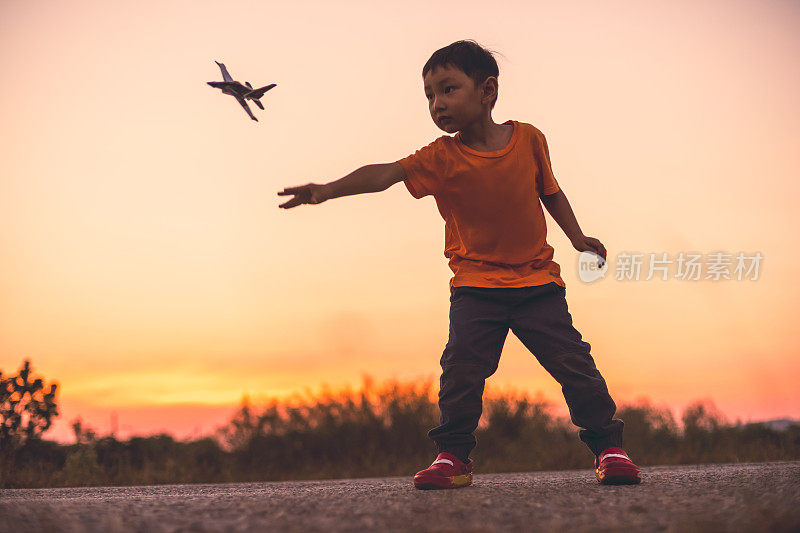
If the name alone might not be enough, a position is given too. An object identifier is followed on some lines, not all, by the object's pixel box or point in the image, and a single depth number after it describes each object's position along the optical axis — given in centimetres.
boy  355
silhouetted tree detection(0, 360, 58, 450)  600
